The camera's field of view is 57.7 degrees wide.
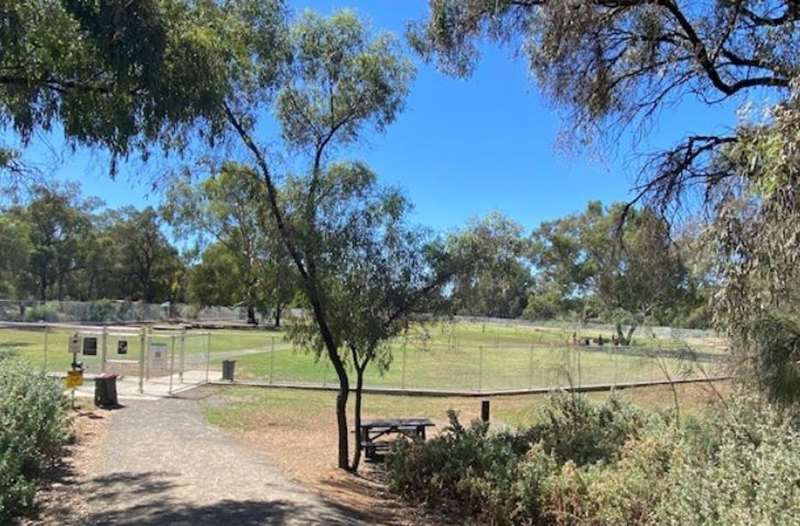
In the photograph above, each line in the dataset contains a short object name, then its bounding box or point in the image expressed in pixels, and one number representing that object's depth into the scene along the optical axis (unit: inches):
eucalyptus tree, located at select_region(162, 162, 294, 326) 476.7
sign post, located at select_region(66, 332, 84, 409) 625.0
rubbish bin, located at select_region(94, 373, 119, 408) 677.3
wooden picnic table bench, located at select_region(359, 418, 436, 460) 579.5
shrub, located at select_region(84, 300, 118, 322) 2488.9
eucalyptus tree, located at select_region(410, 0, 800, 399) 206.8
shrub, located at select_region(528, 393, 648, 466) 392.5
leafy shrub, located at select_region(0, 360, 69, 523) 278.5
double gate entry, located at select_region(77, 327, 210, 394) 831.1
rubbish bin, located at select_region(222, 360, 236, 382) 1003.3
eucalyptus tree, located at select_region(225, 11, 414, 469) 454.0
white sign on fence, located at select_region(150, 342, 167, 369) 884.0
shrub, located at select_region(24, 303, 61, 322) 2287.2
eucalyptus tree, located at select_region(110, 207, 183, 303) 3481.8
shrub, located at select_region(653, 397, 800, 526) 180.2
